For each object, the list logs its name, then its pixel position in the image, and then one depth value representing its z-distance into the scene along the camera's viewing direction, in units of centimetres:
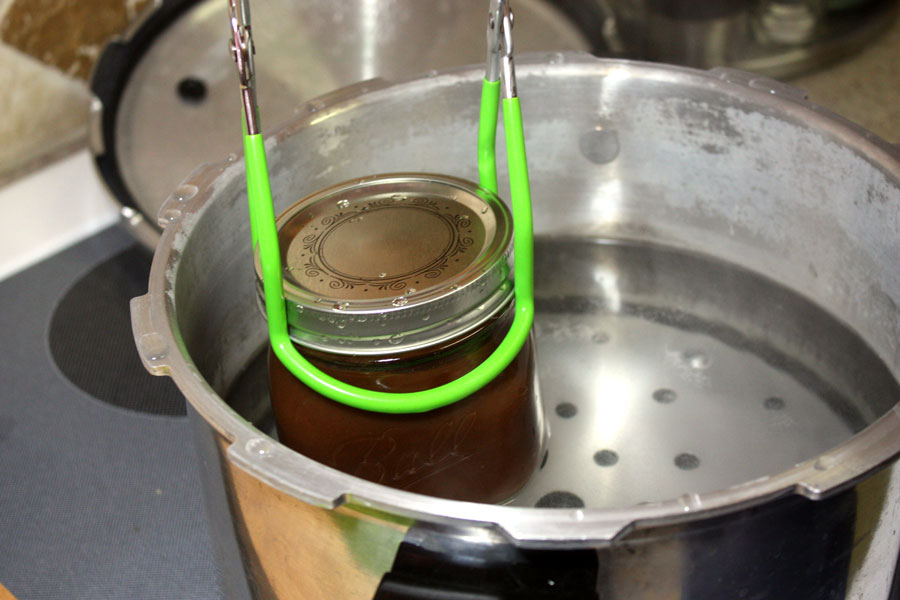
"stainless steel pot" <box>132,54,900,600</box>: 33
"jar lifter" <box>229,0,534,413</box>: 36
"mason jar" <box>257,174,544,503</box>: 38
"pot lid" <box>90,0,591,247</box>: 77
